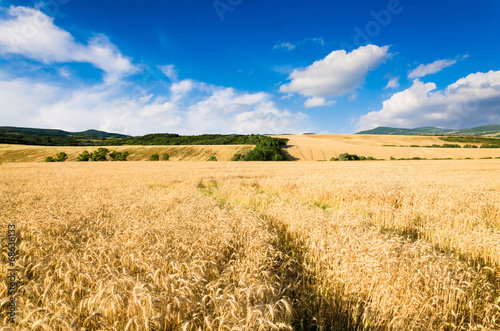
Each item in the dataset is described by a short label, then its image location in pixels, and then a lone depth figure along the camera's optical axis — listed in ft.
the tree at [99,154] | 227.01
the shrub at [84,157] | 227.20
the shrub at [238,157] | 204.54
